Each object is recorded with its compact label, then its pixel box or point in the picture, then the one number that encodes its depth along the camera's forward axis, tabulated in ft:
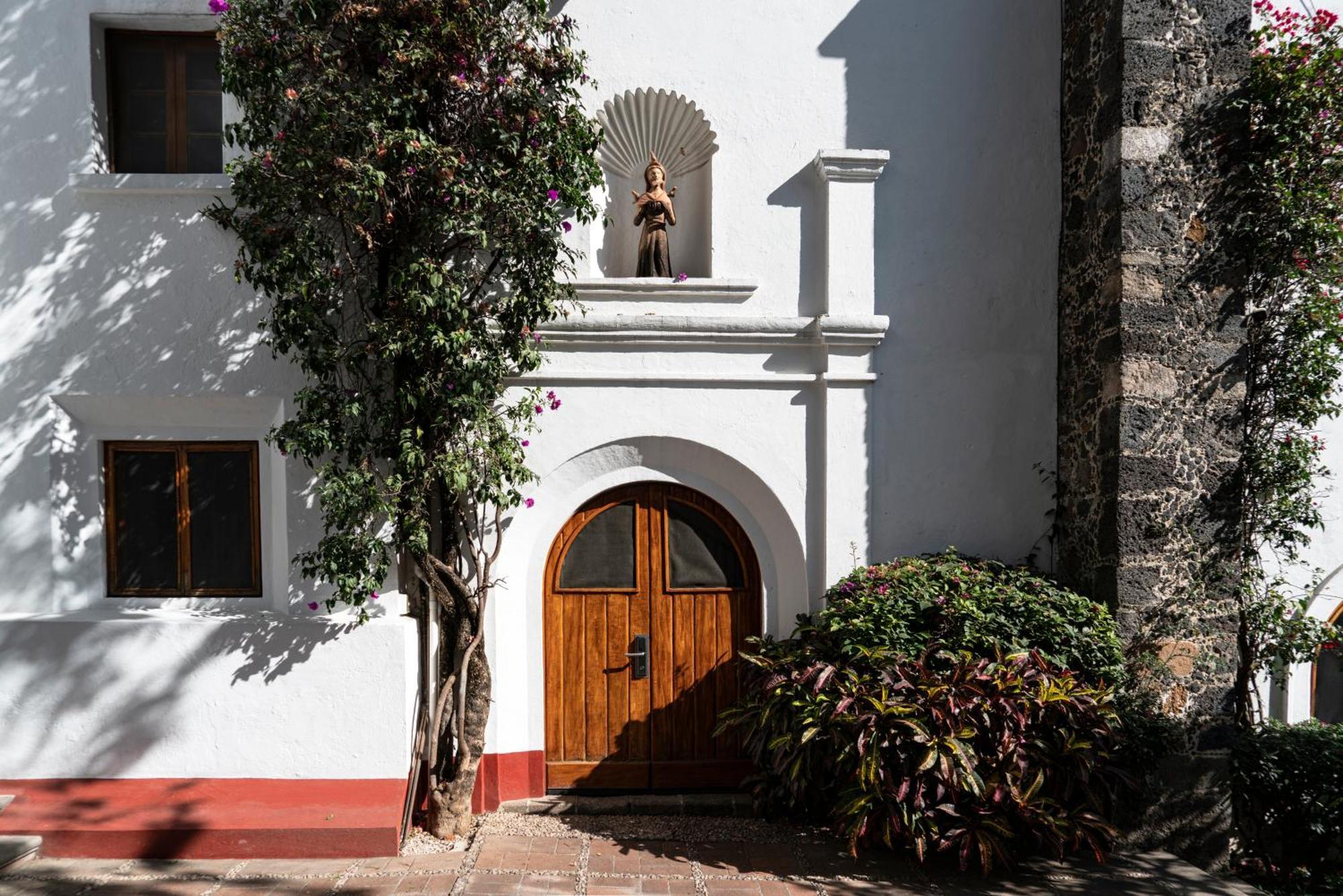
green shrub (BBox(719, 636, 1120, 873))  14.79
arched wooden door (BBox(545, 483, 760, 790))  18.76
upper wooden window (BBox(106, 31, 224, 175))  17.58
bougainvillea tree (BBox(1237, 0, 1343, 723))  16.74
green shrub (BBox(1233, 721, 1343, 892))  16.75
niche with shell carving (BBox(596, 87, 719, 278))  18.62
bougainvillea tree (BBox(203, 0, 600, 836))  15.26
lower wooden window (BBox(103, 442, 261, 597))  17.40
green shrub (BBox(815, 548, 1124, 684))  16.38
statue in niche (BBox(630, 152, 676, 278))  18.45
